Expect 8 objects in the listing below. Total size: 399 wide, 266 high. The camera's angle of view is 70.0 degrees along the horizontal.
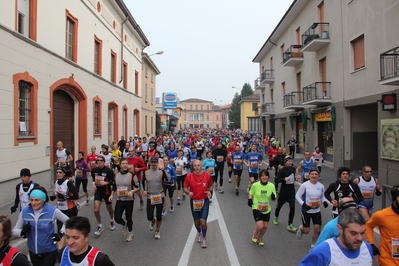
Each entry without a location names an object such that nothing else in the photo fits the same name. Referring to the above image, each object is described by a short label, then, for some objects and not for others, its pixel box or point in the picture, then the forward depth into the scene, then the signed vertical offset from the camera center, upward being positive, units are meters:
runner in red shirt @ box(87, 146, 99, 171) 10.46 -0.91
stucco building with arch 8.94 +2.42
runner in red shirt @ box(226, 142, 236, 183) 12.37 -1.01
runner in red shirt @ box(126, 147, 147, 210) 8.76 -0.90
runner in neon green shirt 5.59 -1.36
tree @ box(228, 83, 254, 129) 79.16 +6.69
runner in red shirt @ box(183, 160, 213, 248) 5.67 -1.19
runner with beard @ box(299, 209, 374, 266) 2.47 -1.02
